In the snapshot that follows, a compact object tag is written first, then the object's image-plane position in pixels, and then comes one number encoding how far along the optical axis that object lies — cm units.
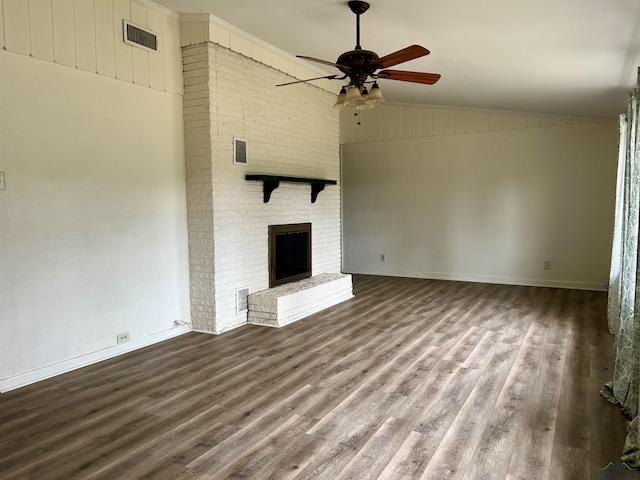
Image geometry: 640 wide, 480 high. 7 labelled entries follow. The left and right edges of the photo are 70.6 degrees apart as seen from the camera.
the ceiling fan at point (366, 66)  323
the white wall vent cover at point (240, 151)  491
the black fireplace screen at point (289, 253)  555
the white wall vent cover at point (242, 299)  500
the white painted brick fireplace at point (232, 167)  464
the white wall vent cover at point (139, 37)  405
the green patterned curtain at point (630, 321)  245
